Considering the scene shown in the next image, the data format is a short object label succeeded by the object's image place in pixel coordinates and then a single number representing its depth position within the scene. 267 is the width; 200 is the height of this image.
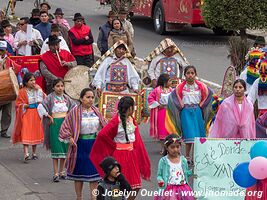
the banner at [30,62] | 17.70
